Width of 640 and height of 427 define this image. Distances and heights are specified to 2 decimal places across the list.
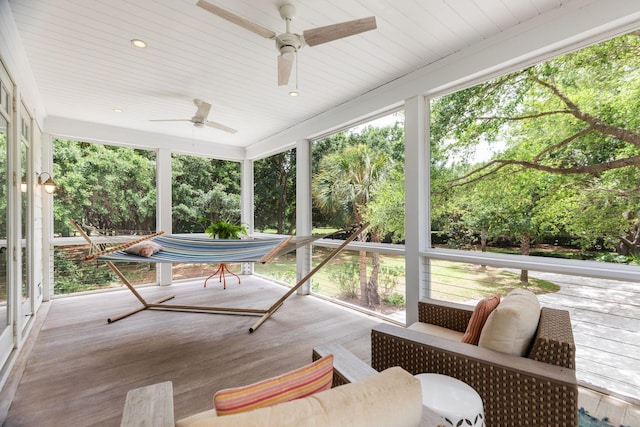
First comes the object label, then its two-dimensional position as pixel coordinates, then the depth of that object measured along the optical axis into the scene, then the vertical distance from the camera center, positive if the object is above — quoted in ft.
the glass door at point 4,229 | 7.32 -0.28
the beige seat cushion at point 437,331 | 6.08 -2.41
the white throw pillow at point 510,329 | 4.55 -1.73
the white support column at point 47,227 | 13.56 -0.43
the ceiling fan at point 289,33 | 5.83 +3.75
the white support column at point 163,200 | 16.72 +0.91
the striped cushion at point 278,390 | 2.41 -1.47
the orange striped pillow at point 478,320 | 5.23 -1.83
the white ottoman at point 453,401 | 3.79 -2.42
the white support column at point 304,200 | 15.06 +0.79
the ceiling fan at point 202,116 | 11.18 +3.78
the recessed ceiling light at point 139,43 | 7.96 +4.56
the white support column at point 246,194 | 20.26 +1.48
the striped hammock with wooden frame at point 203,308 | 9.91 -3.49
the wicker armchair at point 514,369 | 3.88 -2.21
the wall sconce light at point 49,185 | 11.82 +1.25
